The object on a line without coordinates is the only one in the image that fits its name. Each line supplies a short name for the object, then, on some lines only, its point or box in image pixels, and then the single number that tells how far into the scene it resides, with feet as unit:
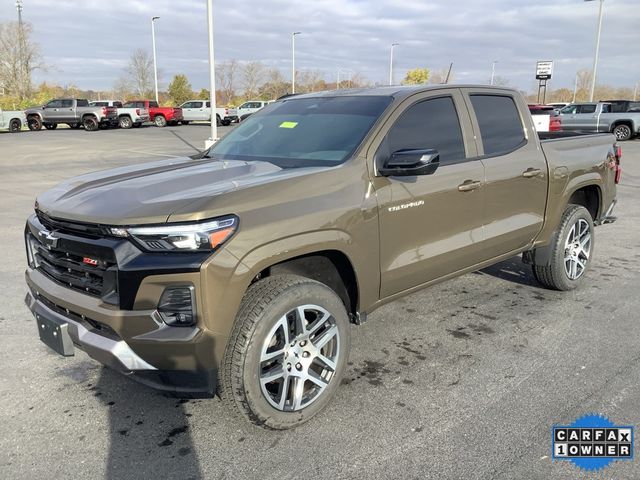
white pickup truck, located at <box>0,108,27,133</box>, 102.22
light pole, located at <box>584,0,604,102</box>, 121.54
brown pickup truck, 8.61
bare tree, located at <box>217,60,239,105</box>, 228.22
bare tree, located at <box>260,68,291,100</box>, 218.59
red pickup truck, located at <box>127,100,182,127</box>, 122.31
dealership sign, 130.99
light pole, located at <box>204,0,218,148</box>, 56.95
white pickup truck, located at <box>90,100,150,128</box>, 114.73
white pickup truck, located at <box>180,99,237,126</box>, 132.05
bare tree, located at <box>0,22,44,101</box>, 154.92
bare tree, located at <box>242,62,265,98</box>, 229.04
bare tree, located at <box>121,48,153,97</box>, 211.82
